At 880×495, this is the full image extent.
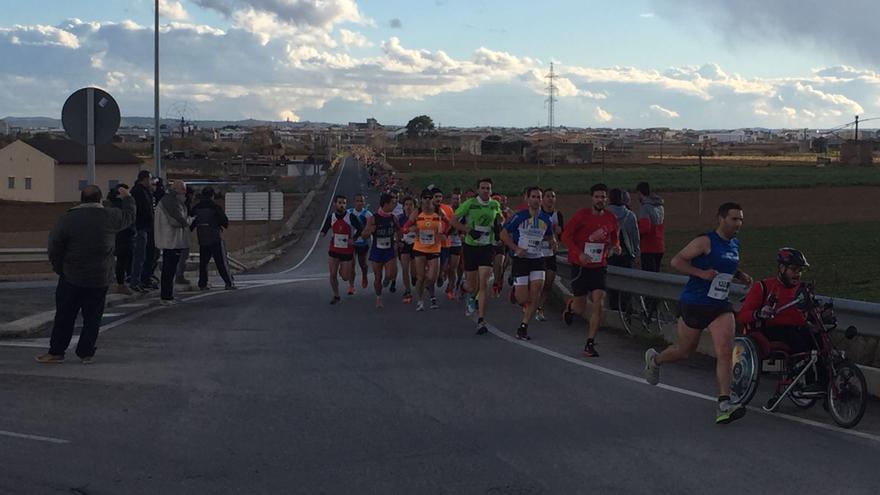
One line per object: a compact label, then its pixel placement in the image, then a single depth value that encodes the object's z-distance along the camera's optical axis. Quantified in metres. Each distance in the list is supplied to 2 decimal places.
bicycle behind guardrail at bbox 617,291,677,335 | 14.08
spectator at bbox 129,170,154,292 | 17.62
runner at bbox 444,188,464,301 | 18.27
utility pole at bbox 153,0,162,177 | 24.78
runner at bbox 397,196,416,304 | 18.09
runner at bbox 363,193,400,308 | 17.56
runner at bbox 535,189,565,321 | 15.36
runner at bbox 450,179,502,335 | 14.74
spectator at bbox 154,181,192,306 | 16.81
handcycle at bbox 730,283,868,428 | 8.36
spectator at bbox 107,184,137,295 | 17.41
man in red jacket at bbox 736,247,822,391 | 8.88
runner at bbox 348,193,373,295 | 17.98
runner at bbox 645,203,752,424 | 8.88
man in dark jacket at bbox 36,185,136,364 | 10.89
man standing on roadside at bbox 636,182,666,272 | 15.52
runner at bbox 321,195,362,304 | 17.80
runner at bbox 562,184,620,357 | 12.57
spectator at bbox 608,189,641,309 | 14.89
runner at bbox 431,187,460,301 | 17.00
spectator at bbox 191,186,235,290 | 19.36
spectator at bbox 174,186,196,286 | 19.98
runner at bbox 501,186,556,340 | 13.35
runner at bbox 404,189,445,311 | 16.70
